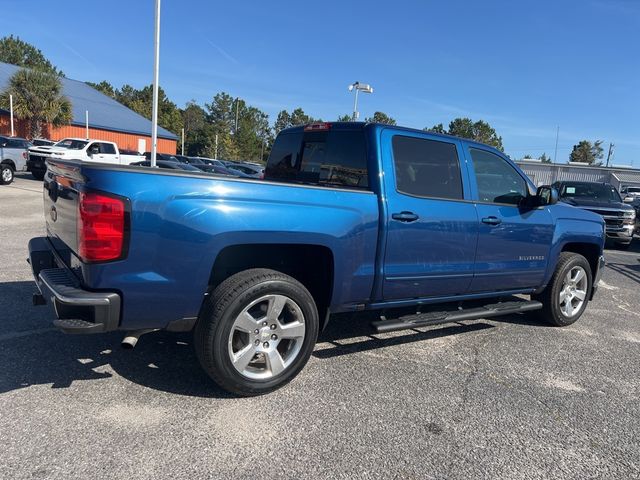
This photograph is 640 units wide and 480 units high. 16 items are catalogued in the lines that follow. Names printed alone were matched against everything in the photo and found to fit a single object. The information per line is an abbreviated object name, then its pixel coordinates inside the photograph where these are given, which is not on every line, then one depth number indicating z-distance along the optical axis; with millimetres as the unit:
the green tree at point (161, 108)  64731
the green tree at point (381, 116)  68219
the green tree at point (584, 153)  90562
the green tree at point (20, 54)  75000
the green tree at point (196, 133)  61669
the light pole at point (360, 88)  22712
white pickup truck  18828
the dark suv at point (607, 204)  12859
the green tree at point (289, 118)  84125
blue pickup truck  2881
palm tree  33062
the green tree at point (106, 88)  85375
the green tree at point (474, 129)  77938
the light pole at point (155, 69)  17250
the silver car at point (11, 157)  16203
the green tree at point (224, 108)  86669
